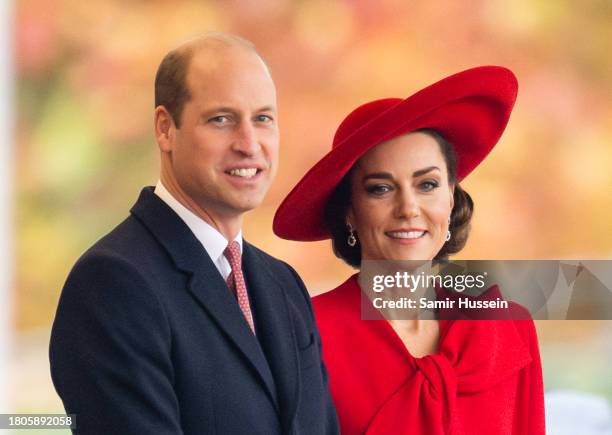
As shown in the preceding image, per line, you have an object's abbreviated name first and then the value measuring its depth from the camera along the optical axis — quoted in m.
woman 10.27
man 9.76
